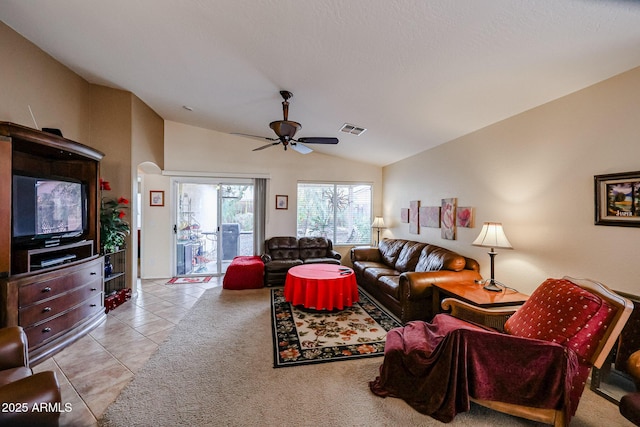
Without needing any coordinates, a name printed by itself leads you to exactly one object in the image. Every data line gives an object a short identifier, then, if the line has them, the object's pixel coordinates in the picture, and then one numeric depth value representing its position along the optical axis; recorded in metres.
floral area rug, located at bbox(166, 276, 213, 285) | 5.15
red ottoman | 4.65
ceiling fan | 3.04
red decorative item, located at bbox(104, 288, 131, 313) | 3.63
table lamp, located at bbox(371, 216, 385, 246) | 5.84
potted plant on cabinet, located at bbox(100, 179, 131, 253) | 3.64
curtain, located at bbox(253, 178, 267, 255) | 5.74
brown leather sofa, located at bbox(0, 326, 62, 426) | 1.08
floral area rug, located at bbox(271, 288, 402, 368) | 2.54
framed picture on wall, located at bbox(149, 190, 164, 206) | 5.39
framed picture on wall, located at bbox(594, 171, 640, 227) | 1.96
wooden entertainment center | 2.23
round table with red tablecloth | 3.53
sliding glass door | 5.59
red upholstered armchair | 1.52
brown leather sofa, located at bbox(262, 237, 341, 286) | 5.12
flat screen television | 2.43
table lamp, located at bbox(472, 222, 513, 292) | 2.68
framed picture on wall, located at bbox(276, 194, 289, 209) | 5.92
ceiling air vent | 4.05
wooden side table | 2.41
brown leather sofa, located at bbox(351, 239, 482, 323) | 3.14
